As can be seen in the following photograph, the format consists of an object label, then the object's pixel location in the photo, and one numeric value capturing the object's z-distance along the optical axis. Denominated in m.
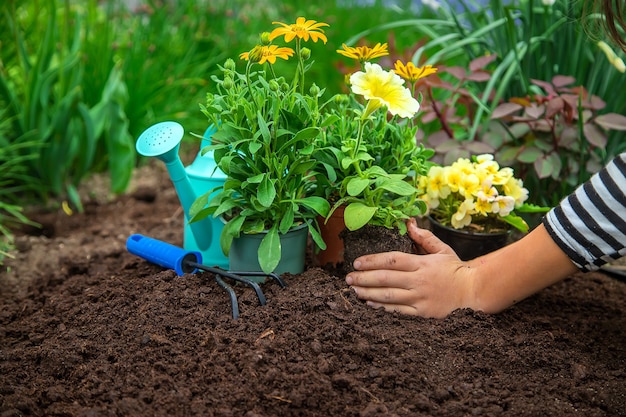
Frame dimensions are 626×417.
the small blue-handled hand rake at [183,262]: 1.56
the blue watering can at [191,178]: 1.64
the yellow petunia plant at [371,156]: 1.48
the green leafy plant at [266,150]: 1.50
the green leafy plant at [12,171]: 2.42
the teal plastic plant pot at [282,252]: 1.63
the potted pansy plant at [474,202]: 1.77
